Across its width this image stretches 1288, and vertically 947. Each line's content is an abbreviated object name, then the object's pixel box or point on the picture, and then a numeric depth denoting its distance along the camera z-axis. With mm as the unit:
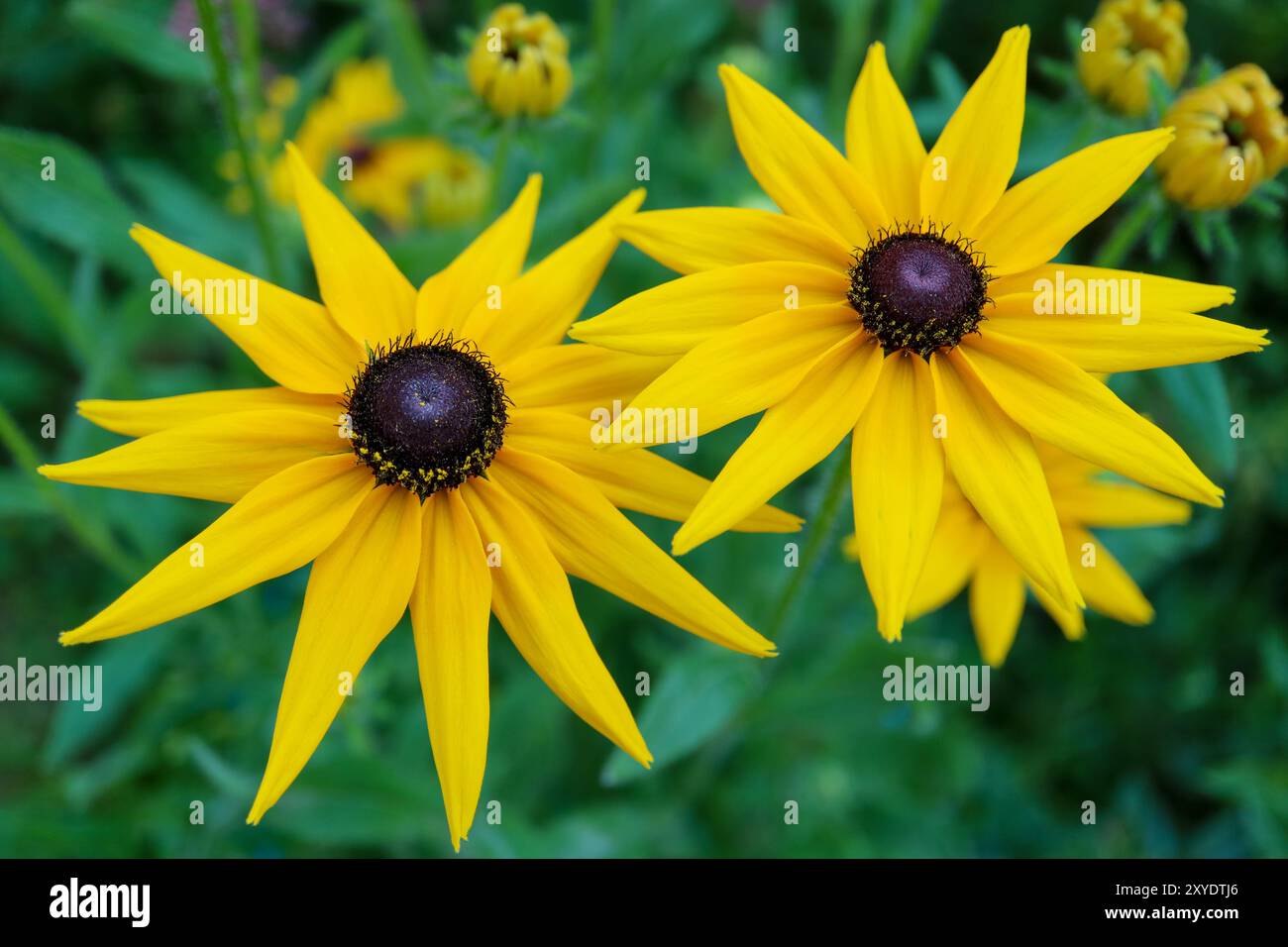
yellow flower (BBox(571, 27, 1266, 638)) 350
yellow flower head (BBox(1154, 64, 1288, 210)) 372
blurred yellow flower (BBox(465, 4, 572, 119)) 399
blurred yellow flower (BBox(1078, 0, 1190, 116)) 394
